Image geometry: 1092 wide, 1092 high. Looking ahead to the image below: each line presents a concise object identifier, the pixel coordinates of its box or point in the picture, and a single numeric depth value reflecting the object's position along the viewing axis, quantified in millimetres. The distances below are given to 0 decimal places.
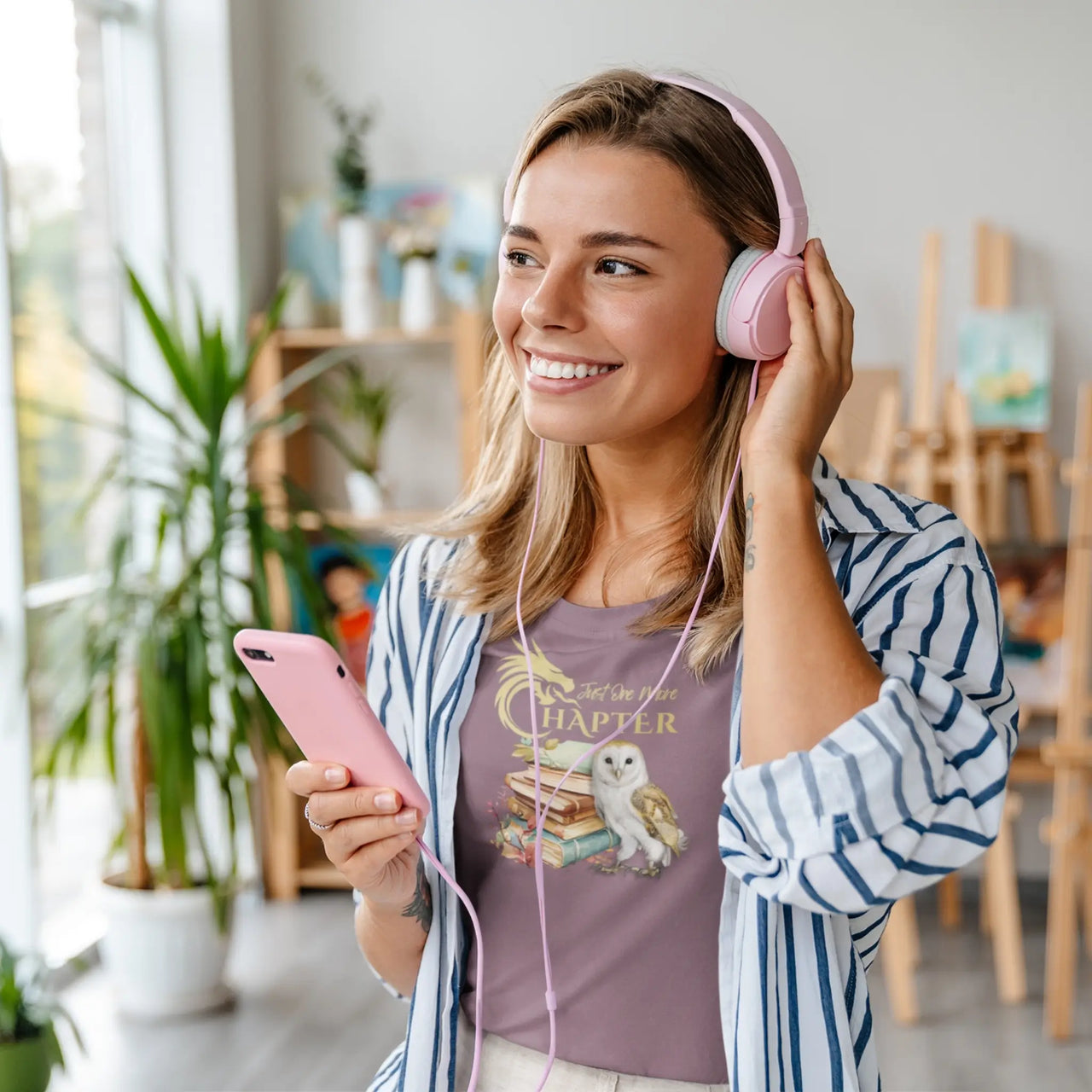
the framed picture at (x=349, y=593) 4203
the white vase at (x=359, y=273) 4082
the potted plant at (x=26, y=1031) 2480
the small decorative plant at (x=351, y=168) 4098
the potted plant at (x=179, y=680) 3082
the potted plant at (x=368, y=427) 4117
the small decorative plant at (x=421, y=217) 4172
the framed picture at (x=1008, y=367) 3814
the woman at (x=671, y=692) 972
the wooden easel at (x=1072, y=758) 3172
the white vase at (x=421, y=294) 4082
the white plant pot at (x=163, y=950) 3248
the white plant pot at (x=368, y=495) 4117
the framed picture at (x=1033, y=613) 3674
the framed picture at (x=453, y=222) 4191
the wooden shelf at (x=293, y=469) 3984
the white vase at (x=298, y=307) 4176
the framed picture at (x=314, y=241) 4273
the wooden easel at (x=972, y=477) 3432
